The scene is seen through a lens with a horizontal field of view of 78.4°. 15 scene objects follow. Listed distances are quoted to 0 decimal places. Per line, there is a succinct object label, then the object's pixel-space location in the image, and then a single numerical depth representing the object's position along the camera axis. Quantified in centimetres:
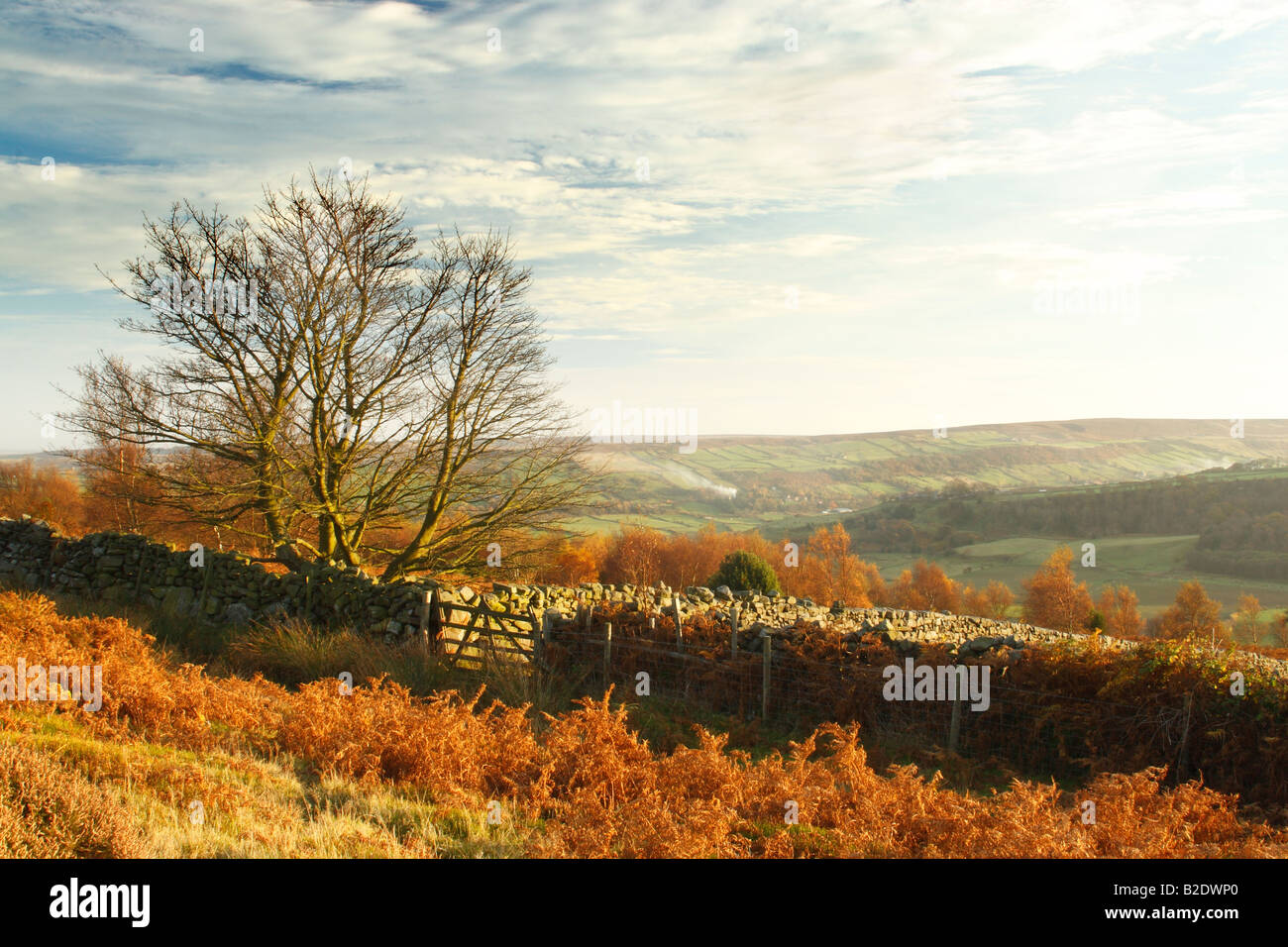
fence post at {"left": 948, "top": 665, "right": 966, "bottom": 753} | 938
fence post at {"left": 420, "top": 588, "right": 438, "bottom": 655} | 1281
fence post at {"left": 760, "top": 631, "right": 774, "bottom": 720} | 1091
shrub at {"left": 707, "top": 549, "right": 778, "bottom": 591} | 2411
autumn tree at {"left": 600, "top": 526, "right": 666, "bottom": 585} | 4256
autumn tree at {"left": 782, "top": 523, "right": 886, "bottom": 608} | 5706
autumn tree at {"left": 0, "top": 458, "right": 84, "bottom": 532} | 3509
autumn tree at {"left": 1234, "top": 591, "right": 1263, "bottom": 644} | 4131
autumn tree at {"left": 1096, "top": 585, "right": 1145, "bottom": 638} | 4988
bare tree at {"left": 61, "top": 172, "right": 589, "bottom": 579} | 1716
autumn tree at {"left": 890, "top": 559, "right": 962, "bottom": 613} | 6469
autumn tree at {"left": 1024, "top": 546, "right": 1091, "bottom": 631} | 4322
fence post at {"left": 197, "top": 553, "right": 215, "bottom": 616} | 1600
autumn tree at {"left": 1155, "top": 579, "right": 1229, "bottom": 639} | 4650
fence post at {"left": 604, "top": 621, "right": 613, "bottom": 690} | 1203
